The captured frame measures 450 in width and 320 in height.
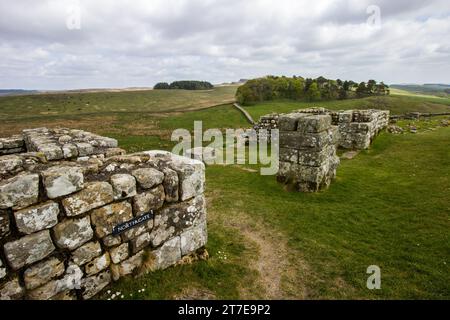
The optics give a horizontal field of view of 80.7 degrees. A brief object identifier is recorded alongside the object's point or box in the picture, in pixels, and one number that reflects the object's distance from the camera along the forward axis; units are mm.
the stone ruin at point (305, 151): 9609
